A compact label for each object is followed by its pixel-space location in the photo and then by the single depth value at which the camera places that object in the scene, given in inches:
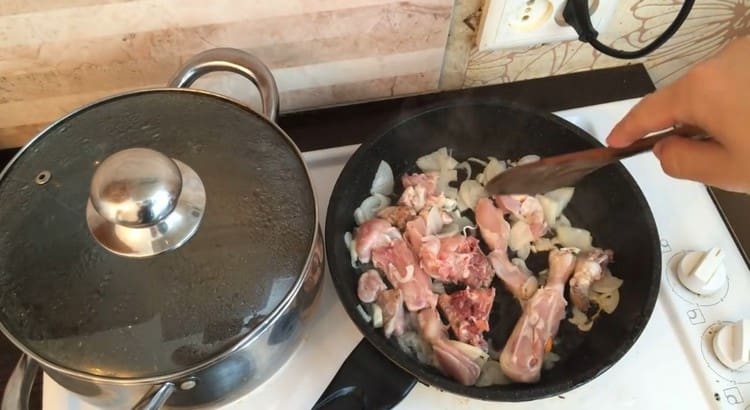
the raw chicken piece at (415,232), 31.4
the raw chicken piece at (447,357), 28.5
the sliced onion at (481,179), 34.6
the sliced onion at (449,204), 33.1
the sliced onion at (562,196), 33.8
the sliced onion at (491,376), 29.1
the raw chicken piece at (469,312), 29.6
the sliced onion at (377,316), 29.6
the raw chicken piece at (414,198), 32.5
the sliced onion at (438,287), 31.4
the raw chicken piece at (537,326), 28.8
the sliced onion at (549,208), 33.5
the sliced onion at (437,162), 34.8
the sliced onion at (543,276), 31.8
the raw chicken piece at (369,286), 30.3
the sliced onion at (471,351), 29.1
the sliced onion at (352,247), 31.2
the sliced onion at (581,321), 31.2
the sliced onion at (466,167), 35.0
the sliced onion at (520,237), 32.7
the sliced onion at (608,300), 31.3
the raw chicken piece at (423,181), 32.9
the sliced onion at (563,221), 33.8
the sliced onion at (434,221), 32.1
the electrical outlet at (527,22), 31.9
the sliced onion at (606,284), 31.6
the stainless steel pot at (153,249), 22.7
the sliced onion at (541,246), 32.9
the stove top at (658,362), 29.2
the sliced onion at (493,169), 34.5
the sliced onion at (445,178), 34.2
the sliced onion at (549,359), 30.2
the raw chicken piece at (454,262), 30.9
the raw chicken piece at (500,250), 31.2
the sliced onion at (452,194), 33.7
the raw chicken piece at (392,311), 29.7
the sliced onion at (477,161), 35.2
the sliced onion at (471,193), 33.9
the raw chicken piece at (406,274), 30.4
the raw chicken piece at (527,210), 32.8
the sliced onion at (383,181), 33.5
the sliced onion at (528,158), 34.5
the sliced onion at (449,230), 32.0
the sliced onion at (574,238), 33.1
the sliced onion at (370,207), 32.5
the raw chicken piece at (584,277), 31.0
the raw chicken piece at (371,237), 30.9
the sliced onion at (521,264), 32.2
